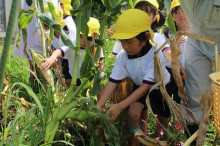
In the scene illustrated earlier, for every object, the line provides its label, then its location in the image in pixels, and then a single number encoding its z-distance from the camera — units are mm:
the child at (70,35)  2609
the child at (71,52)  2105
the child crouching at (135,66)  1782
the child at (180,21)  2184
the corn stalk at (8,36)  978
